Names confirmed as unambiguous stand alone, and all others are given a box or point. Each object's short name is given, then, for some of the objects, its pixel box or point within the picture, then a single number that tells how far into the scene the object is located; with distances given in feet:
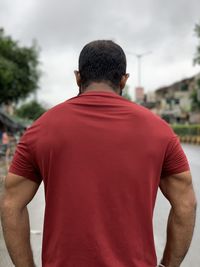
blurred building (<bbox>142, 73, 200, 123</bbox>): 287.28
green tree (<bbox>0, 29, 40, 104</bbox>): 119.65
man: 6.72
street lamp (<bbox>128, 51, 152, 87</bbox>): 196.99
